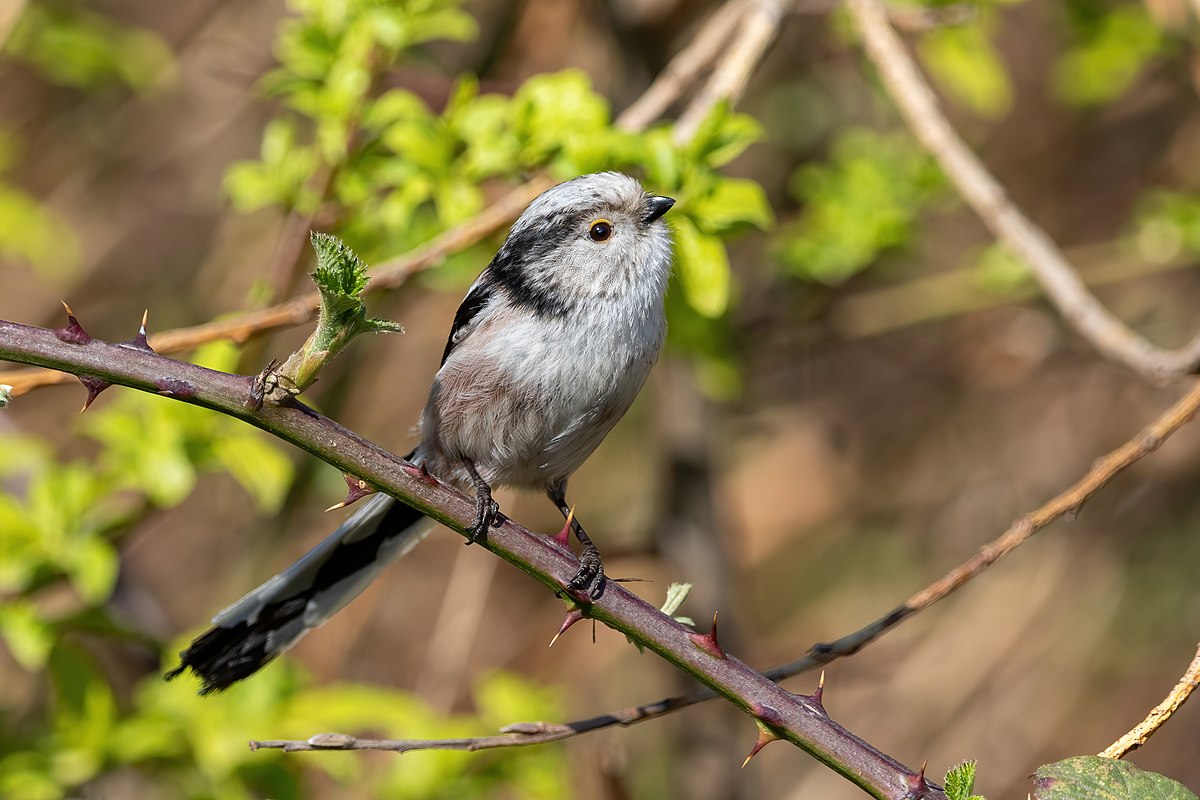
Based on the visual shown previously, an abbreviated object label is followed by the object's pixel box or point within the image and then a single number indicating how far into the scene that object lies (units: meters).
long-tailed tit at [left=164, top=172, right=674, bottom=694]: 6.18
